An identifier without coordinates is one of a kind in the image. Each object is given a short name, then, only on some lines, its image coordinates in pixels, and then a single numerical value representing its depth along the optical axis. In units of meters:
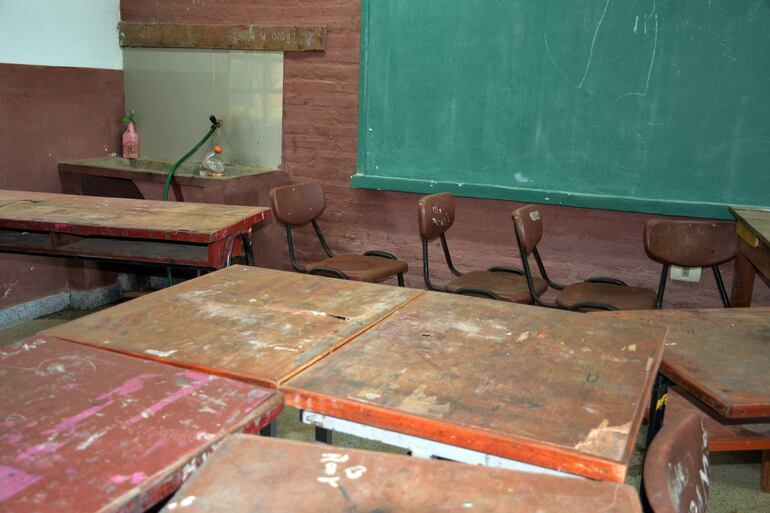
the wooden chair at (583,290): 2.92
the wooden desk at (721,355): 1.40
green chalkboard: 3.25
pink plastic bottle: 4.47
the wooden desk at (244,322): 1.39
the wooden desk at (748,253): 2.68
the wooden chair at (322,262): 3.21
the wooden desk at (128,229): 2.61
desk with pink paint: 0.91
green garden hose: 4.20
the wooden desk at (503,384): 1.08
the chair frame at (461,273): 3.02
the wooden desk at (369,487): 0.88
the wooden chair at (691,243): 3.06
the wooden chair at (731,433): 1.83
